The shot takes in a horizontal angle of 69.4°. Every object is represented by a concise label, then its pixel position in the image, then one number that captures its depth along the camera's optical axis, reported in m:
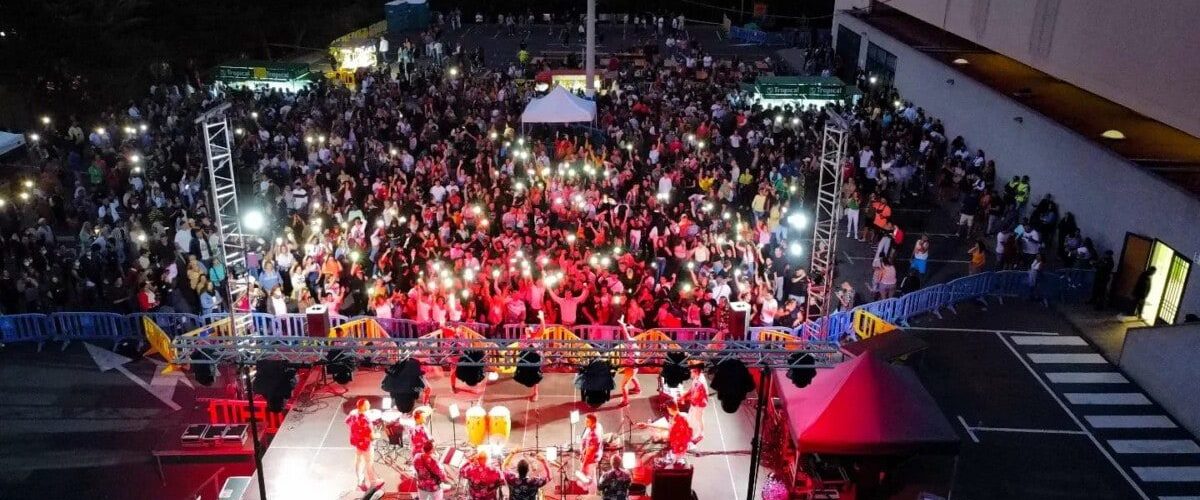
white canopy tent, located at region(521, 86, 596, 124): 22.98
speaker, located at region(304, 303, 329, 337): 13.00
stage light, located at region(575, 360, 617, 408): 10.04
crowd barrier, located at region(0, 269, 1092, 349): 13.75
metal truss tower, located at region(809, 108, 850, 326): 12.45
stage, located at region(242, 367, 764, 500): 11.09
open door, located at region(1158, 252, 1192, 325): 14.24
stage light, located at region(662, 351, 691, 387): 10.19
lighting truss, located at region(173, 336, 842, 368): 10.28
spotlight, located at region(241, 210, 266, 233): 14.13
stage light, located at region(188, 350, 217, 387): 10.57
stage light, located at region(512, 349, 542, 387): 10.39
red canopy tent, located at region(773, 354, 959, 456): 10.20
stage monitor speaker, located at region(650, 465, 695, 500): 10.26
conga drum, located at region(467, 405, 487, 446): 10.67
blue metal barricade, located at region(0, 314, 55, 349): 14.73
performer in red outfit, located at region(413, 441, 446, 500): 9.80
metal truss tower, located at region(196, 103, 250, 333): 12.14
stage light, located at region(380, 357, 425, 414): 9.81
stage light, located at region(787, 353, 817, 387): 10.47
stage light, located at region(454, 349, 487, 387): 10.45
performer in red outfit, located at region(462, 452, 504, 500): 9.74
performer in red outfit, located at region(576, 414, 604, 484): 10.41
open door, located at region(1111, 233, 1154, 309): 15.33
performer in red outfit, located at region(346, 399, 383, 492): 10.20
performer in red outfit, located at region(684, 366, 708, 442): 11.30
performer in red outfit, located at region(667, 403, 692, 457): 10.51
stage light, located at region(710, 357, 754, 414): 9.91
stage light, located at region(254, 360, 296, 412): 9.96
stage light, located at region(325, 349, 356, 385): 10.13
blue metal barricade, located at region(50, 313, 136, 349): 14.68
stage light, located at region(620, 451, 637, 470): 10.44
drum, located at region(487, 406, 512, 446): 10.74
